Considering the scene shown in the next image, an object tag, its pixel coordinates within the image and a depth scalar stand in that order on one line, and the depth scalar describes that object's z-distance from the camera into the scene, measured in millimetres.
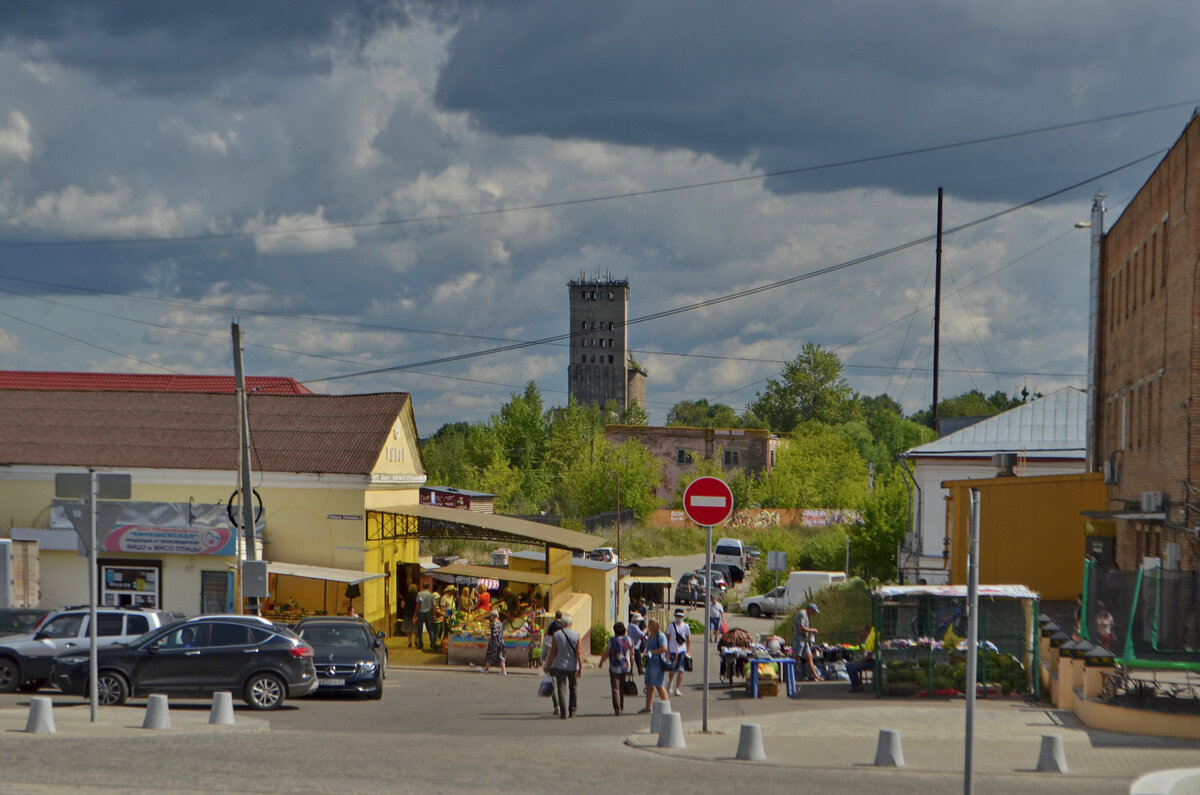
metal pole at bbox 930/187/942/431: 62094
